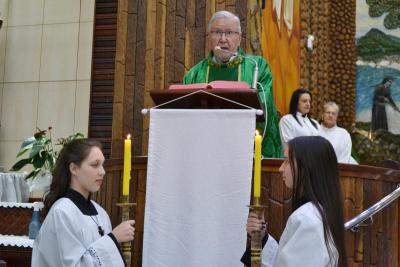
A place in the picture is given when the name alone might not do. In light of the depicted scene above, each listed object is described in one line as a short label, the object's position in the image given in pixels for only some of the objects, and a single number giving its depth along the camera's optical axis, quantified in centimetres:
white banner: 382
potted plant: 655
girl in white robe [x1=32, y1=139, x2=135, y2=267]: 336
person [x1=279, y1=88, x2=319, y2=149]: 819
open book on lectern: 393
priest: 466
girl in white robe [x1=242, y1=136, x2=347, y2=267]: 297
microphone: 413
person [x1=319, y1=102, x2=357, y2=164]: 921
